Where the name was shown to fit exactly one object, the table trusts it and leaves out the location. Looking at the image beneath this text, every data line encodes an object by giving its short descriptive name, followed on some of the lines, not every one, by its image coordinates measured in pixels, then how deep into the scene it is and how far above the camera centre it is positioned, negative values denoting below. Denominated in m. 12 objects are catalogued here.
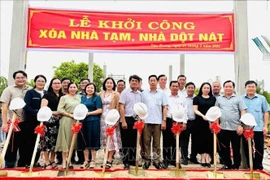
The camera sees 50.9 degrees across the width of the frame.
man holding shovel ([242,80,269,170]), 3.60 +0.01
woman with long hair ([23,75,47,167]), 3.52 -0.05
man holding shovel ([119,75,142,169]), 3.68 -0.02
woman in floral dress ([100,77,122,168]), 3.67 +0.07
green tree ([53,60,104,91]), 19.74 +2.90
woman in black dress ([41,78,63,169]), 3.61 -0.17
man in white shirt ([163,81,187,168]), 3.89 -0.14
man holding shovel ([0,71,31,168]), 3.51 -0.04
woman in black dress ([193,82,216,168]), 3.81 -0.11
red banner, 4.51 +1.32
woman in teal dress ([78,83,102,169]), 3.57 -0.18
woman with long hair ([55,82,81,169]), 3.48 -0.16
